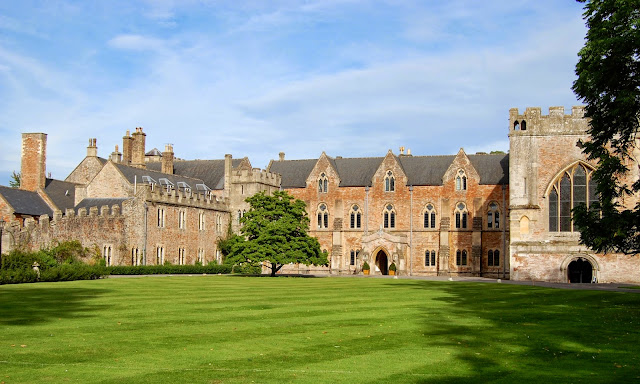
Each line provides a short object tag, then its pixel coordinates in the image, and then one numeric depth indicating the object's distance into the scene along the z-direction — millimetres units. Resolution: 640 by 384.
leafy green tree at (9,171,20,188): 99819
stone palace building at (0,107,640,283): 57562
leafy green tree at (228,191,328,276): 57062
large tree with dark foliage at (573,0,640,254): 27094
